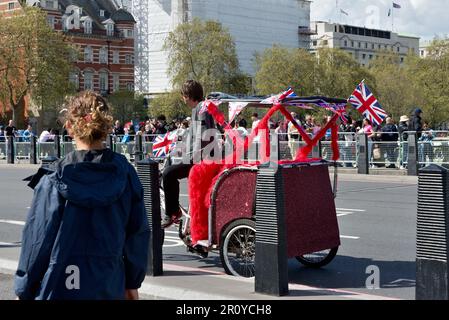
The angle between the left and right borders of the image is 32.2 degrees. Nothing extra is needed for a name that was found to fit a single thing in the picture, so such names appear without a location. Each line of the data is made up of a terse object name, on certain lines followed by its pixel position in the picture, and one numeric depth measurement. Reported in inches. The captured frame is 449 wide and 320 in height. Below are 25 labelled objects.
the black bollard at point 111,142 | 1158.6
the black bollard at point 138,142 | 1118.2
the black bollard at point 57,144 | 1240.9
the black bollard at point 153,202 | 310.0
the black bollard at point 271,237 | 269.3
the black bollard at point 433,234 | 223.5
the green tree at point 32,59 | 2372.0
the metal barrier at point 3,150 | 1371.8
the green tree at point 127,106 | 3405.5
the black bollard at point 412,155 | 878.0
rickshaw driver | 327.6
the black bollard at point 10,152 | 1337.4
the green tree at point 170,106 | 2984.7
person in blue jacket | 151.6
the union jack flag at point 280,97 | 309.3
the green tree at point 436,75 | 2694.4
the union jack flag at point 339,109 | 334.0
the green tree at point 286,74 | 3053.6
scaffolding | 4308.6
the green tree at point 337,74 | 3112.7
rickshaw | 309.3
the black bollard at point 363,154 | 928.9
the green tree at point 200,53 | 2888.8
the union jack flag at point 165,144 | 380.5
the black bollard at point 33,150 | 1290.6
